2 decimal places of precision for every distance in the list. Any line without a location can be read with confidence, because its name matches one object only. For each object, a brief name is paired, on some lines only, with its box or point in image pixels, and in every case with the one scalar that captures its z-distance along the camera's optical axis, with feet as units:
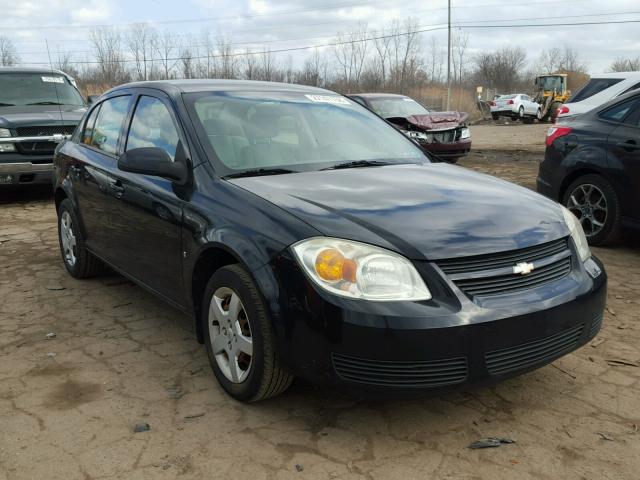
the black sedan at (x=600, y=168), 17.71
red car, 39.04
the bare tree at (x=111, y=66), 163.53
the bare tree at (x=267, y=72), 179.97
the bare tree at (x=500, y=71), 245.24
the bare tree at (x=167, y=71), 164.42
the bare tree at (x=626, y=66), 216.95
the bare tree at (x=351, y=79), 203.61
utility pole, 130.11
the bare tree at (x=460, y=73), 227.94
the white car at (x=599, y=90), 33.17
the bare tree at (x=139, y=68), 170.12
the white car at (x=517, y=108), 112.68
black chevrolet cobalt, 7.84
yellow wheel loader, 111.04
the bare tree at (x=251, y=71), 179.22
